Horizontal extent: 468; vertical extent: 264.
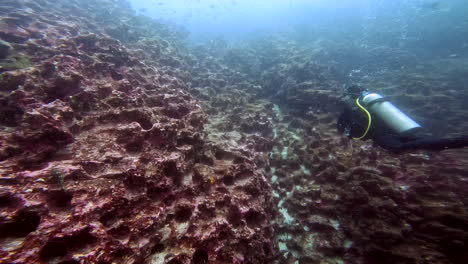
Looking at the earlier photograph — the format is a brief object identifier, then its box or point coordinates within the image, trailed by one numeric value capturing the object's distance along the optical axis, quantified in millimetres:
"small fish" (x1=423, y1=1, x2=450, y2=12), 16859
